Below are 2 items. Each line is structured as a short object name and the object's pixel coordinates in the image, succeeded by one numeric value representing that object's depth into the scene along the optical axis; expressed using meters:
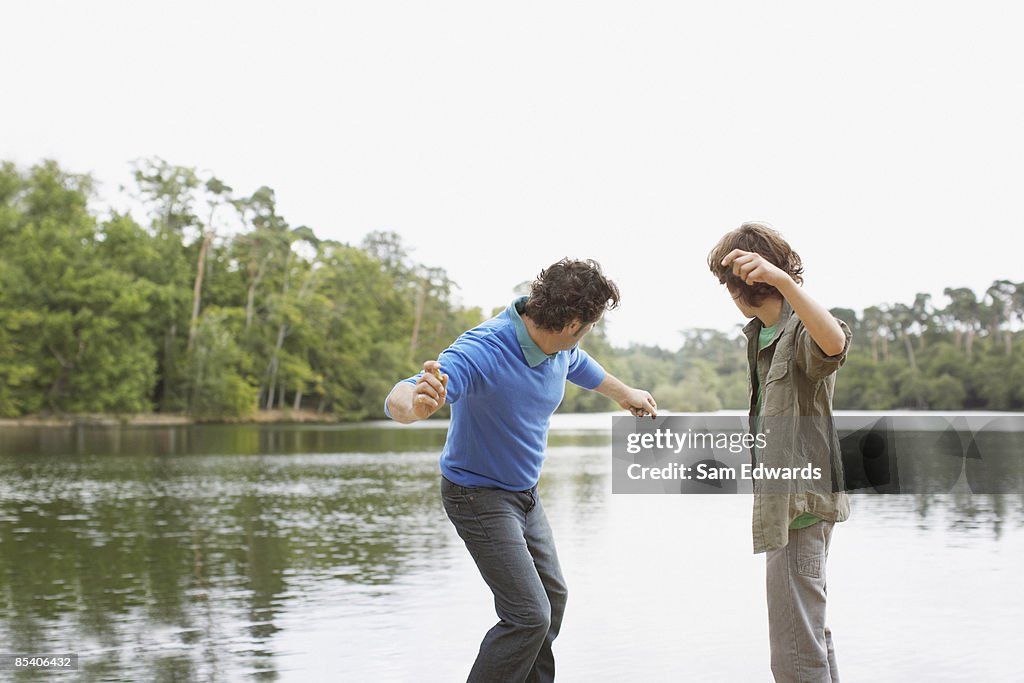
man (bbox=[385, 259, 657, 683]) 3.03
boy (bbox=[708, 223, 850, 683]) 2.65
